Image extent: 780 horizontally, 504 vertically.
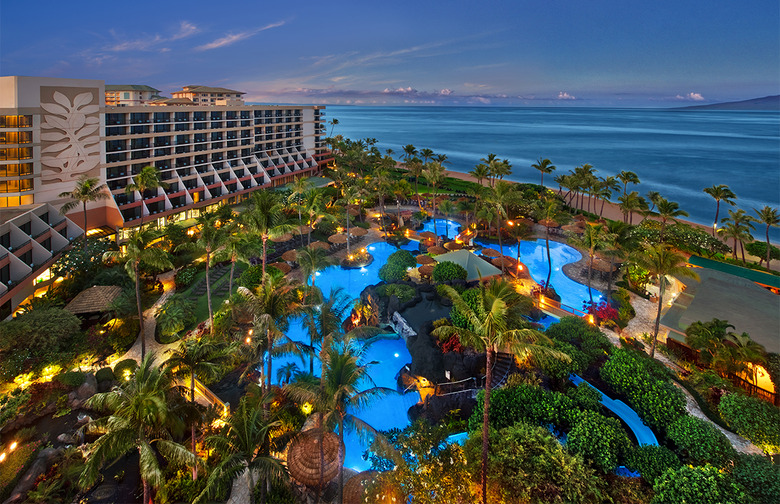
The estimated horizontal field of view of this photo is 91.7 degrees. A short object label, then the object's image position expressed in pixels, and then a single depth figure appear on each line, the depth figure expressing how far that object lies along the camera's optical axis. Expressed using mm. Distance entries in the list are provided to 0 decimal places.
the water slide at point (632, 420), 19541
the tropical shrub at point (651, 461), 15773
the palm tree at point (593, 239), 32156
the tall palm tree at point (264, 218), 29078
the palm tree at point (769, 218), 40312
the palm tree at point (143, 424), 12844
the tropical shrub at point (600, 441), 15992
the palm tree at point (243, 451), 12844
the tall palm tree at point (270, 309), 19422
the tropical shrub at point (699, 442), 16531
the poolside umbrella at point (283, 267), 36906
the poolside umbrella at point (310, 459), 16844
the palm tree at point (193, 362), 16844
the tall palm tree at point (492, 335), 14188
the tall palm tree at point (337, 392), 14734
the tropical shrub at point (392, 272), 36312
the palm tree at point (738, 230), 38625
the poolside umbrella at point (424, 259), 39125
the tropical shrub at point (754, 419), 17891
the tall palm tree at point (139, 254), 24453
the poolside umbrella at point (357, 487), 16234
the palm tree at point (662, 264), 25047
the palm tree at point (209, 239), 26750
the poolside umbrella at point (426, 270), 37125
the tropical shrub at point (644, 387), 18891
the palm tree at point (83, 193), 37853
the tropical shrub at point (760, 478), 13914
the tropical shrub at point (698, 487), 13188
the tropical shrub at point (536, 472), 14453
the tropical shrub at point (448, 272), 33688
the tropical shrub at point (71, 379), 21922
